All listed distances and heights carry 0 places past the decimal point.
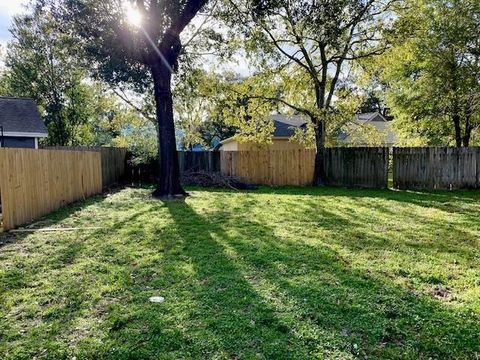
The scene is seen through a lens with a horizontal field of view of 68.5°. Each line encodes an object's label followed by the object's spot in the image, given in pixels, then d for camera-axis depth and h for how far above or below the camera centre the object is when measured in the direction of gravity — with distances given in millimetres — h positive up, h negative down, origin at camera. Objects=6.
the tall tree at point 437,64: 12156 +3549
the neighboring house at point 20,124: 15172 +1806
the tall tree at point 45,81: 22109 +5458
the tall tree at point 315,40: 10203 +3930
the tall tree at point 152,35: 9875 +3976
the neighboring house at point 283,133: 19594 +1428
